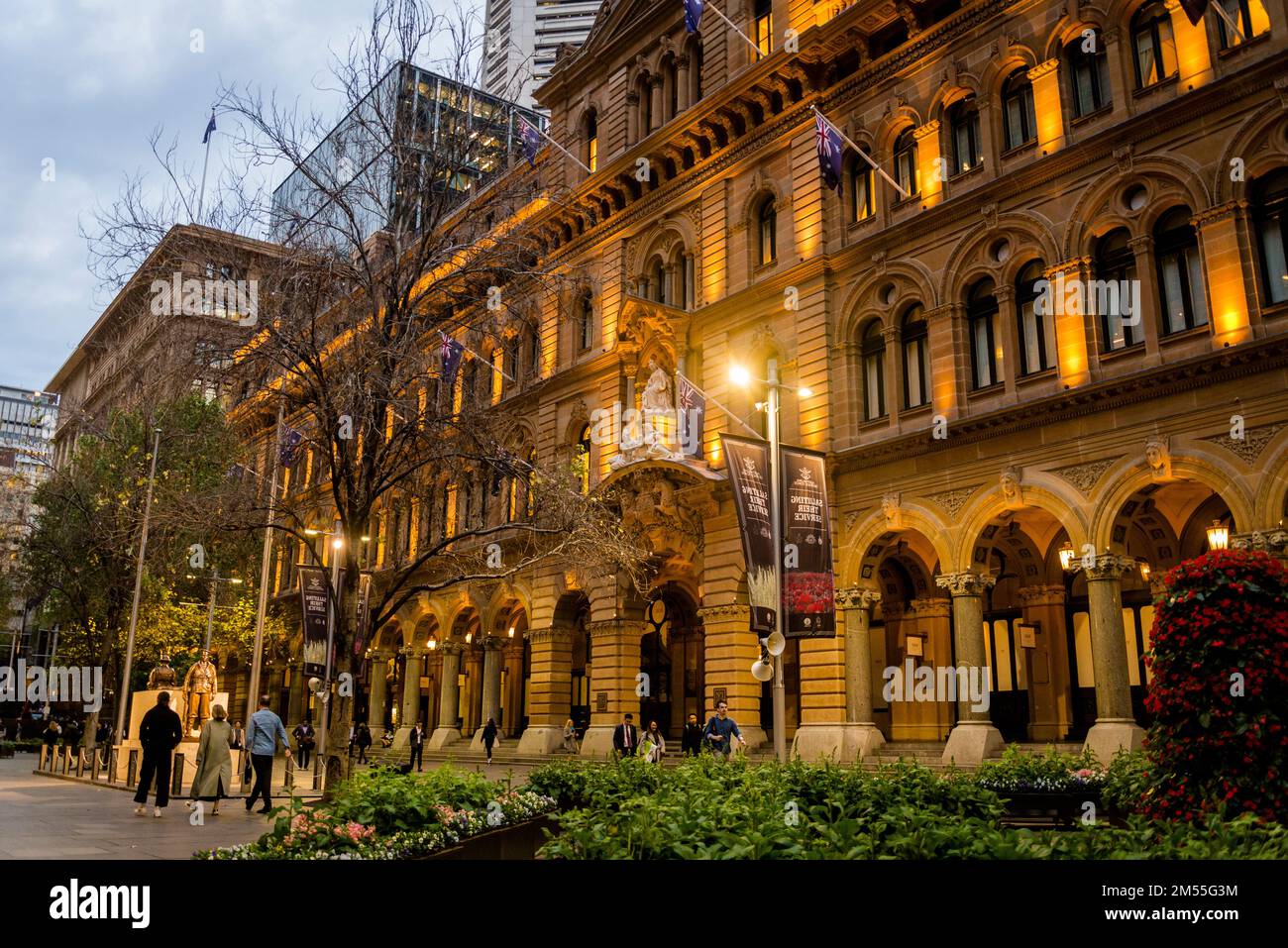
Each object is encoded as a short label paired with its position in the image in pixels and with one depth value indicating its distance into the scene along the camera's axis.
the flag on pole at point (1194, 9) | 19.61
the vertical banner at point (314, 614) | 22.53
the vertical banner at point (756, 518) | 19.94
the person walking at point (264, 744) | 18.34
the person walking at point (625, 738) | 25.08
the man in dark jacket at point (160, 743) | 17.61
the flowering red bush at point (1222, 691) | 8.03
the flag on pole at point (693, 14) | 28.10
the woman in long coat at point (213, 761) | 18.22
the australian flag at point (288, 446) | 24.31
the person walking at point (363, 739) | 40.22
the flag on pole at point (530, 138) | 25.78
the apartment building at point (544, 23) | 102.31
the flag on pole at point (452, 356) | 23.00
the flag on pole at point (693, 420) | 29.45
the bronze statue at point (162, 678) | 24.86
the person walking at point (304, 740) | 38.94
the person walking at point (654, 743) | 22.86
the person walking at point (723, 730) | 21.61
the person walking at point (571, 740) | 34.84
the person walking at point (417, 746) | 35.84
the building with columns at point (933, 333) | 21.06
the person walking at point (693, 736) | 26.25
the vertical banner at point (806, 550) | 20.72
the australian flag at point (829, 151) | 25.41
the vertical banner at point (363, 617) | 19.34
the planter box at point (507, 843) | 9.13
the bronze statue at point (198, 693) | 28.44
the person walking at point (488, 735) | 34.84
